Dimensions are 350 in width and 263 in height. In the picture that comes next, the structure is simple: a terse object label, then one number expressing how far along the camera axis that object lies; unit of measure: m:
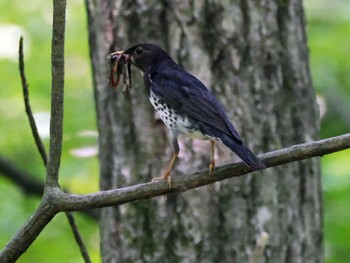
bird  8.12
